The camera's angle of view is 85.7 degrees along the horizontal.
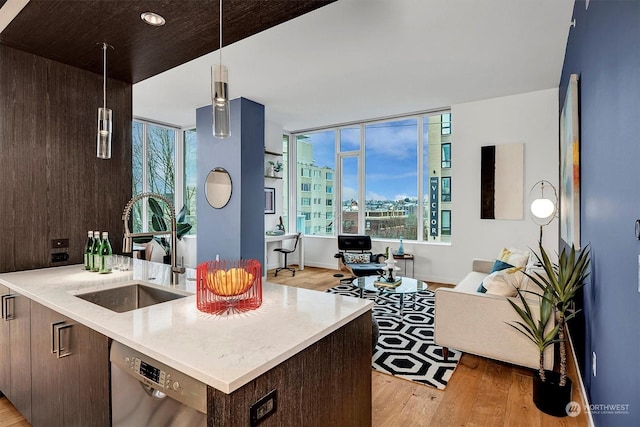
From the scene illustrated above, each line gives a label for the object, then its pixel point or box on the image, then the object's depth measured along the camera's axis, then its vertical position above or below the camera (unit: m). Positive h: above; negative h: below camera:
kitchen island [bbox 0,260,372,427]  0.94 -0.42
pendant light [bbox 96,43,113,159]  2.06 +0.47
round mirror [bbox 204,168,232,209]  5.14 +0.36
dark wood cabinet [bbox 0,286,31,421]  1.76 -0.75
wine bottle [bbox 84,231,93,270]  2.19 -0.26
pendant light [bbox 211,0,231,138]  1.52 +0.50
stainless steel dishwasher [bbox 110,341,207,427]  0.95 -0.57
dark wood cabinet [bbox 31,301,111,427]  1.30 -0.68
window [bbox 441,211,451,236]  5.51 -0.19
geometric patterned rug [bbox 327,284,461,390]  2.56 -1.18
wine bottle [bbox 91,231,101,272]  2.14 -0.27
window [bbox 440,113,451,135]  5.50 +1.40
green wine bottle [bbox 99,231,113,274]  2.12 -0.28
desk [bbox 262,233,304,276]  6.04 -0.57
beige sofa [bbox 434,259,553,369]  2.40 -0.86
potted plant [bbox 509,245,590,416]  2.03 -0.66
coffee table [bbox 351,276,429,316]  3.55 -0.81
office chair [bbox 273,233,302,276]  6.25 -0.74
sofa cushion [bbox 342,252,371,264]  5.25 -0.72
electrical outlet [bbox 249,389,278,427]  0.95 -0.56
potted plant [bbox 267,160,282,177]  6.42 +0.80
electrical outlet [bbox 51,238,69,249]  2.34 -0.22
